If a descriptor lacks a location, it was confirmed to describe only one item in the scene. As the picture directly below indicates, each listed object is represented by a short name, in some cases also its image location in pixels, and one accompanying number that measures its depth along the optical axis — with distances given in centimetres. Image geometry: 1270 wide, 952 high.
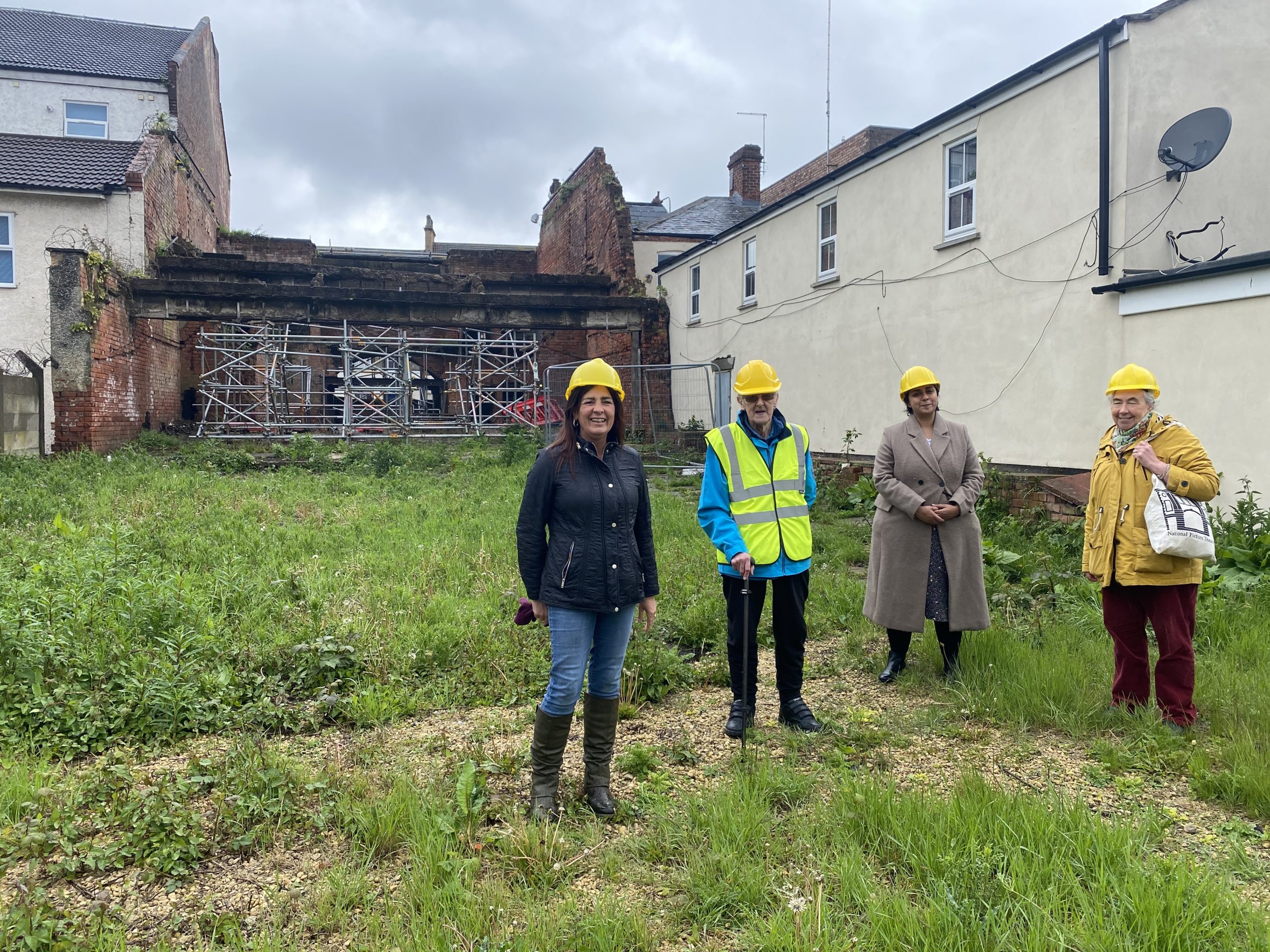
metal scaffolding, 2239
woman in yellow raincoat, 420
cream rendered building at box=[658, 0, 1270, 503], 797
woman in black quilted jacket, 355
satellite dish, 853
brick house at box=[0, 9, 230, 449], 1672
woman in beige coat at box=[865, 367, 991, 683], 500
